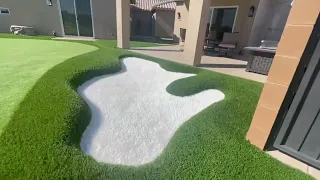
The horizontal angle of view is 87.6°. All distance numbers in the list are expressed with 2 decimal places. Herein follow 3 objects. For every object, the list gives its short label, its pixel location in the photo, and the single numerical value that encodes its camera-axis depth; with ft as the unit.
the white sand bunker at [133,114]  6.97
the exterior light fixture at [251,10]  23.28
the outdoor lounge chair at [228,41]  23.95
